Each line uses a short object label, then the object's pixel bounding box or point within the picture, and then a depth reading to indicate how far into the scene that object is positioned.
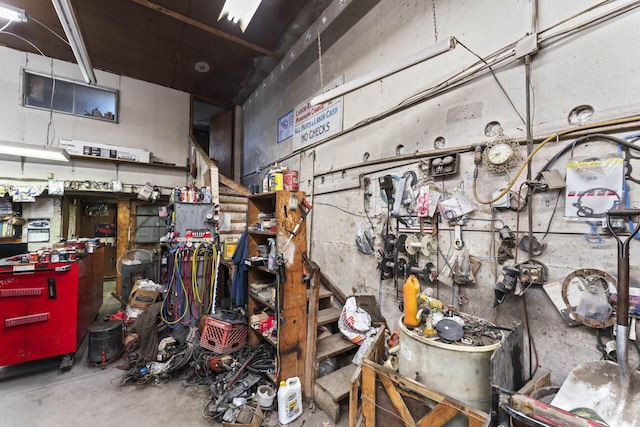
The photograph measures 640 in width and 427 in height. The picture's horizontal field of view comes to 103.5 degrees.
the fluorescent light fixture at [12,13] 2.39
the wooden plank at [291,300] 2.22
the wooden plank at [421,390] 1.22
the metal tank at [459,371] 1.32
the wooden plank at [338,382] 2.07
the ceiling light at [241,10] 2.39
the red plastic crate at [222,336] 2.75
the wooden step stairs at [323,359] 2.08
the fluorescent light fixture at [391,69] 1.63
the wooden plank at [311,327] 2.24
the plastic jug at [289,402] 1.99
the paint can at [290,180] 2.55
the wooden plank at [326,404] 2.01
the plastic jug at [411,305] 1.59
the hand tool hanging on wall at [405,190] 2.34
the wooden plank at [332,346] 2.32
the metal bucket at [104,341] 2.81
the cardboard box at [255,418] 1.86
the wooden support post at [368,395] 1.62
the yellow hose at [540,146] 1.38
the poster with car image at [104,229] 6.47
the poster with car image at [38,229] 4.87
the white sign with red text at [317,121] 3.39
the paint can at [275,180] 2.63
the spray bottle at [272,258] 2.33
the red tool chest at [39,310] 2.44
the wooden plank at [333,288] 3.11
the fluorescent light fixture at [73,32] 2.40
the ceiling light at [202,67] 5.44
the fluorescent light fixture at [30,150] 3.75
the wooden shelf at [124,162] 5.18
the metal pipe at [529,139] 1.66
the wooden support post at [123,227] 5.78
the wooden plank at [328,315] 2.68
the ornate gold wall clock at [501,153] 1.74
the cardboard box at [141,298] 3.56
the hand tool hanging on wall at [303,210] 2.36
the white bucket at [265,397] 2.09
